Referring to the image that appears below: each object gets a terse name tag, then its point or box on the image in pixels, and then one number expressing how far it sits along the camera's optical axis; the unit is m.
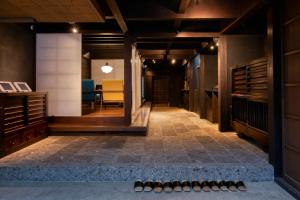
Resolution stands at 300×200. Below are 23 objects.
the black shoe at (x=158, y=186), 2.87
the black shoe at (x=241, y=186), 2.88
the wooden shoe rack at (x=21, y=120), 3.69
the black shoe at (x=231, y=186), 2.88
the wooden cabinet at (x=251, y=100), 3.84
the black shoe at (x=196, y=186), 2.90
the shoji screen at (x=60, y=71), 5.63
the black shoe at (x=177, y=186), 2.89
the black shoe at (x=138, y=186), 2.89
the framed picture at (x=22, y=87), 4.56
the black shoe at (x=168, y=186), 2.88
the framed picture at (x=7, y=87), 4.05
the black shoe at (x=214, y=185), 2.89
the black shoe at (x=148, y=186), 2.89
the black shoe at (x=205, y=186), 2.89
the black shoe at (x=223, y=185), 2.89
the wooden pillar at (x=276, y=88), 3.06
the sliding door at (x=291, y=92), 2.67
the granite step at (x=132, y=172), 3.14
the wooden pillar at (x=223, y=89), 5.61
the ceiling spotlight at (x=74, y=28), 5.51
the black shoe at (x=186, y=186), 2.89
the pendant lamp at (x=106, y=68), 10.05
